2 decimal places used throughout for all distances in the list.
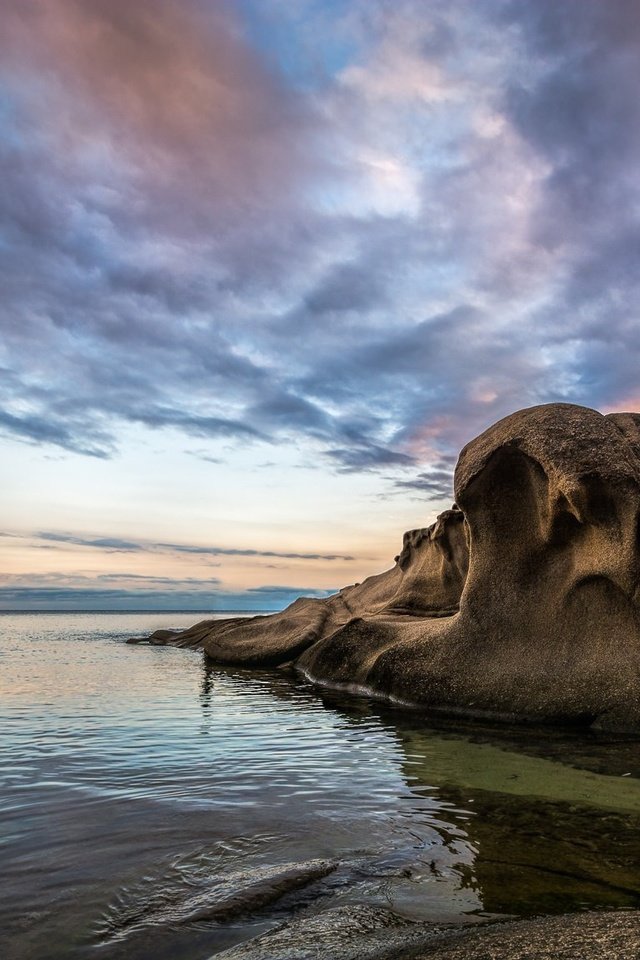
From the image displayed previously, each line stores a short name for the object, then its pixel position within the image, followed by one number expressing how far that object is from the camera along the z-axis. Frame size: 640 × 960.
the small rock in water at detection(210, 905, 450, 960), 3.76
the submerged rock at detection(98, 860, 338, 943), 4.46
